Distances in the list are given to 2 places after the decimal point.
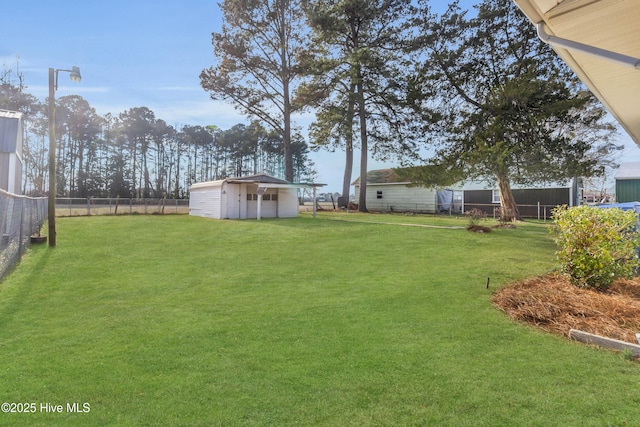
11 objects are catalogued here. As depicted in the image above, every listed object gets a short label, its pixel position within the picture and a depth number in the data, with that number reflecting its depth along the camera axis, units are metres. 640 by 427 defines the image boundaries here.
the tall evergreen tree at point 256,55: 26.83
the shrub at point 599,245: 5.12
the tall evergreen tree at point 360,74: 23.69
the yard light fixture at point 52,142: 9.04
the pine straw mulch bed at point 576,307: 3.82
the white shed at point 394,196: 28.18
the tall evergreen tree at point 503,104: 14.73
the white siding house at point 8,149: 11.38
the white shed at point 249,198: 19.00
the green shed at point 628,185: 17.16
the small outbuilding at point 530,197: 22.52
